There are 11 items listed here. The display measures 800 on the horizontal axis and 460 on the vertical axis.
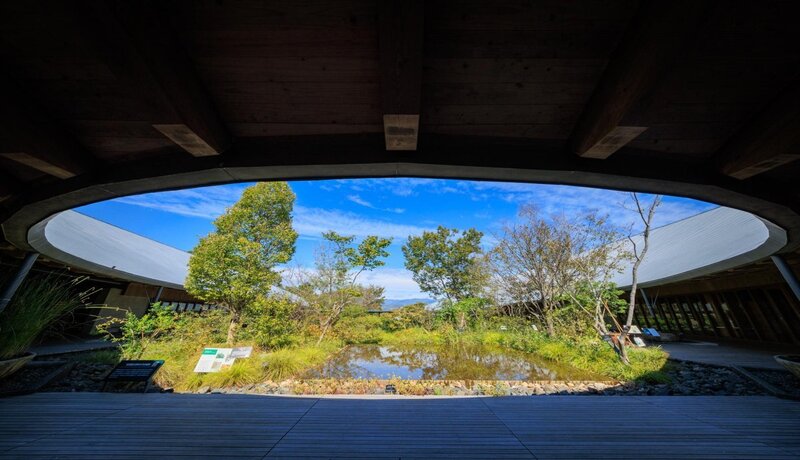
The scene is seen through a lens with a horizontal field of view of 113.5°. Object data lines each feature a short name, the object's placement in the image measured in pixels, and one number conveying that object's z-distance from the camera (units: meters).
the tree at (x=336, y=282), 10.38
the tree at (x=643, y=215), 5.90
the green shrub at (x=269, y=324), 7.68
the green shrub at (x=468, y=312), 12.23
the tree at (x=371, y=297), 13.39
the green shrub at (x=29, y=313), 3.28
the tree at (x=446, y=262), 14.64
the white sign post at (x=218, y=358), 4.80
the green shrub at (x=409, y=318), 13.79
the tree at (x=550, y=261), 7.18
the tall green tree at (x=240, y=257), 7.81
